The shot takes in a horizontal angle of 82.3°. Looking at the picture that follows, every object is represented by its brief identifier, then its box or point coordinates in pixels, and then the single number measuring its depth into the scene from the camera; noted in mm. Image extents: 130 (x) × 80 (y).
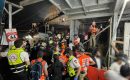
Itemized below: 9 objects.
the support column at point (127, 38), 3486
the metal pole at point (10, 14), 3644
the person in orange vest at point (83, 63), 2510
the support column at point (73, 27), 4677
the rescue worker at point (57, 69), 2513
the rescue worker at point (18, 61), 2334
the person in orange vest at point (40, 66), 2391
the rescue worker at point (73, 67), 2455
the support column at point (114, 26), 3693
